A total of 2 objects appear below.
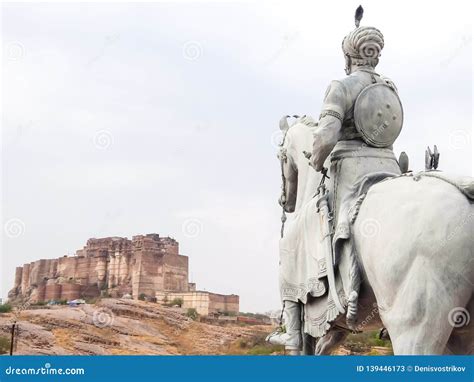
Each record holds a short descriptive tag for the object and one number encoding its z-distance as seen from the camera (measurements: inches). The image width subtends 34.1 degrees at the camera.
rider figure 233.9
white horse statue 185.2
